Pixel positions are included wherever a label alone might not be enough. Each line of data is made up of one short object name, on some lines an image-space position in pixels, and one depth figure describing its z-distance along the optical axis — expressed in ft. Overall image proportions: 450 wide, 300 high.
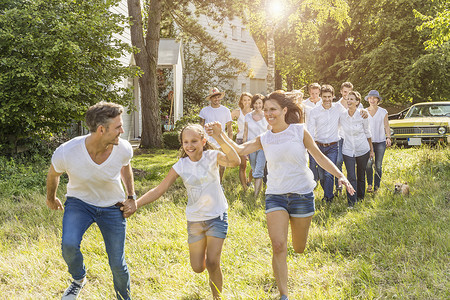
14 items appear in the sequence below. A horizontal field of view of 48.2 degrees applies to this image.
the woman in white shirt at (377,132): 30.73
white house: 72.59
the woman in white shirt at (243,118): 31.84
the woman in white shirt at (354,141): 27.63
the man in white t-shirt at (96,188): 13.51
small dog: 27.94
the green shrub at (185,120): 68.33
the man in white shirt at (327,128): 27.78
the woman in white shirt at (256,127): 30.22
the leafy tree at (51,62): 34.81
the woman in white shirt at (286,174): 15.07
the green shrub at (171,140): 63.31
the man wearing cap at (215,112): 31.40
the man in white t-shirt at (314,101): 30.30
